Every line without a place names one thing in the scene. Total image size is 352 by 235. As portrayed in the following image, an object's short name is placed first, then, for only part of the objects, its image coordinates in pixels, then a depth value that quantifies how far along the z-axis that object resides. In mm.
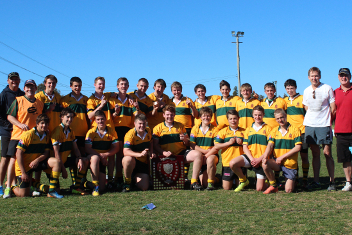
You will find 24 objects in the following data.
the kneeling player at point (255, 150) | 5453
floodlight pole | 30594
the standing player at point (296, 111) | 5816
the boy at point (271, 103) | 6078
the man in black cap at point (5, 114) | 5430
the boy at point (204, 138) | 5840
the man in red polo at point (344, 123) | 5379
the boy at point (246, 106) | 6301
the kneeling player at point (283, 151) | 5254
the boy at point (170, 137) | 5828
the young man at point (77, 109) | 5793
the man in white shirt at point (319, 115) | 5441
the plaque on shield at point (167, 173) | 5625
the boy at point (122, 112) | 6039
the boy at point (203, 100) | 6711
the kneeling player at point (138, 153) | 5465
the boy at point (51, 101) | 5668
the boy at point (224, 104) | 6453
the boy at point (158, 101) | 6656
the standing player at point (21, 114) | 5262
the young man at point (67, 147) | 5227
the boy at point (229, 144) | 5637
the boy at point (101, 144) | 5488
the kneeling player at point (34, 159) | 5012
